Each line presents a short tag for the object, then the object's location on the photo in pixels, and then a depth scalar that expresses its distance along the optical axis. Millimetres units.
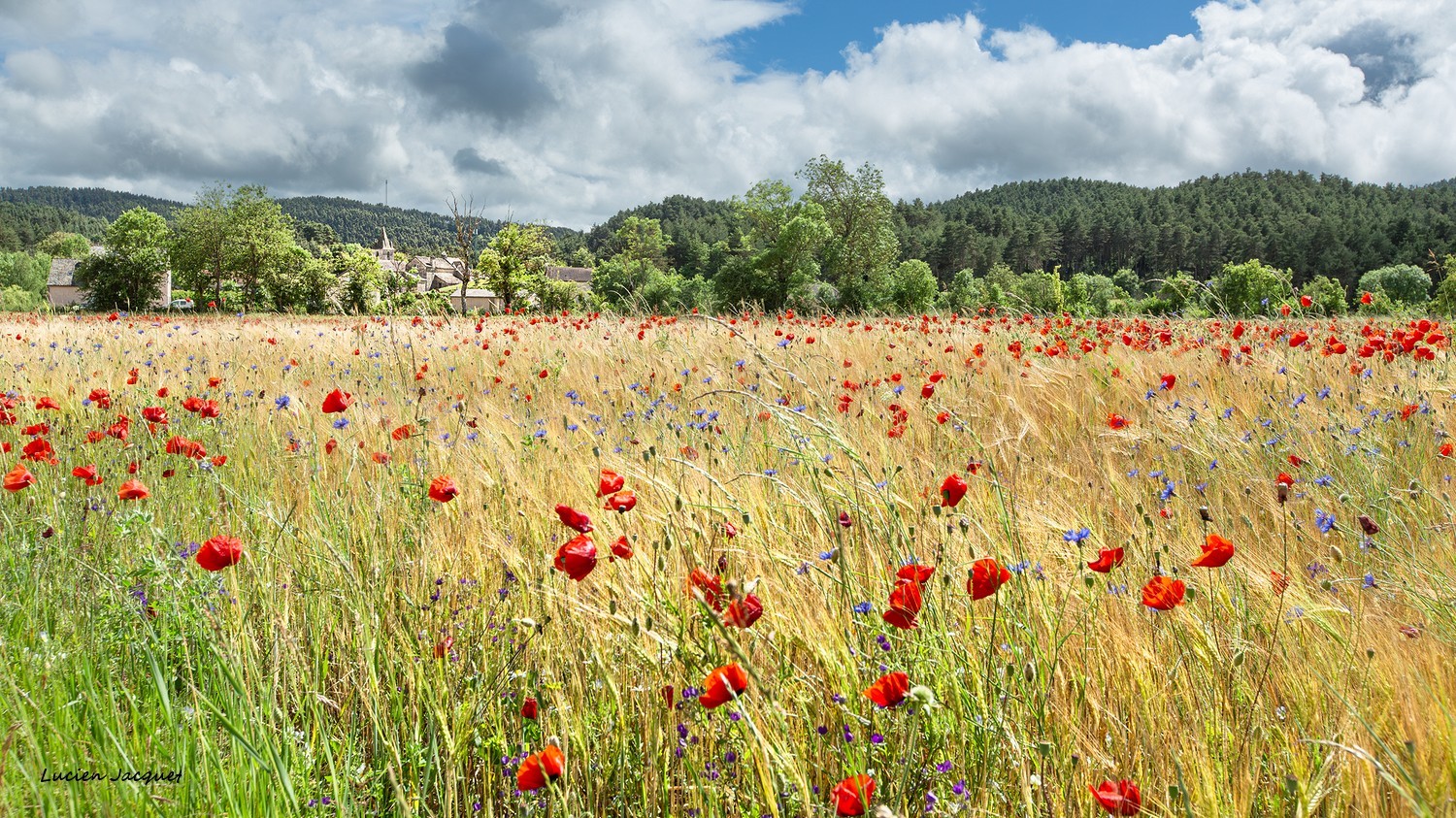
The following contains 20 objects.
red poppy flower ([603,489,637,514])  1485
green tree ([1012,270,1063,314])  77250
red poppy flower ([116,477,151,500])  1990
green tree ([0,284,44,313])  56044
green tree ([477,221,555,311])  56094
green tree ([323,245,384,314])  49406
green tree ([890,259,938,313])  56531
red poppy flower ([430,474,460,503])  1795
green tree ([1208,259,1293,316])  65938
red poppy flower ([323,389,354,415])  2523
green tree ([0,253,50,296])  86188
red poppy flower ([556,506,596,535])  1360
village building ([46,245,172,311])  87500
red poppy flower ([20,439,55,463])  2326
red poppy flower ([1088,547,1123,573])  1338
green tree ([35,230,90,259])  111250
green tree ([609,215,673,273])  75875
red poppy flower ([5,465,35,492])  2007
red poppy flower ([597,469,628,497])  1518
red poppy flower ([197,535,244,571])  1384
